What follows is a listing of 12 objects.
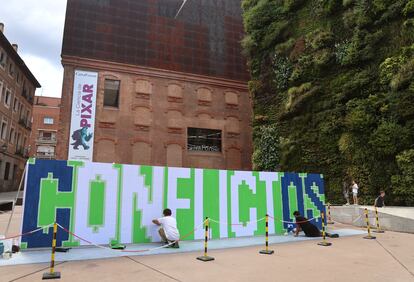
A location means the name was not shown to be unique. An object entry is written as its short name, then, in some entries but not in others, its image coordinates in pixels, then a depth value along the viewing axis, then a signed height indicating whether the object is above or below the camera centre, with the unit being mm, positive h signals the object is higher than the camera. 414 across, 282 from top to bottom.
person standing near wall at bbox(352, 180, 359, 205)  19297 +209
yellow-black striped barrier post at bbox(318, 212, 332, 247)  11030 -1662
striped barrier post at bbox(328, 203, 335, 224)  18172 -1240
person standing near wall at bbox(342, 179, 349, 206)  20730 +390
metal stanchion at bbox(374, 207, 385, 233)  14570 -1548
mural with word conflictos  9977 -171
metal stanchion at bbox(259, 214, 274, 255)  9489 -1665
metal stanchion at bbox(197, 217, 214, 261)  8429 -1643
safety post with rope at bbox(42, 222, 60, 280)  6602 -1628
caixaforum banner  28719 +7168
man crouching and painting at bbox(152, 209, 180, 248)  10289 -1072
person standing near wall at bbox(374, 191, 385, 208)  17406 -323
